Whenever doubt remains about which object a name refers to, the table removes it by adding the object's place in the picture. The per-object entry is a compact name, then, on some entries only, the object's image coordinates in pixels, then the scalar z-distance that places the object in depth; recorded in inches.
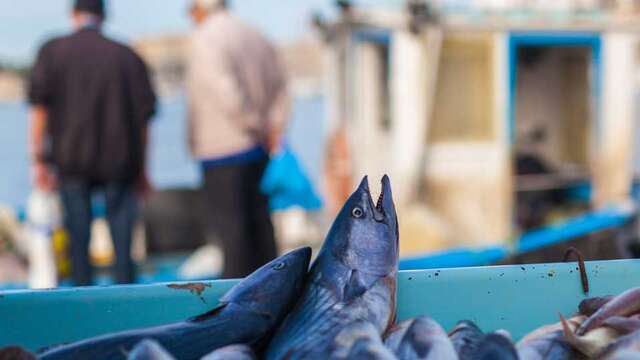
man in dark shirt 169.8
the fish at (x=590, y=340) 60.9
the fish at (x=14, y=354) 57.9
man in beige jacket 167.2
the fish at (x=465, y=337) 58.9
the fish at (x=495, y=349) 57.1
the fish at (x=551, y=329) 64.3
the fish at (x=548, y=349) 61.0
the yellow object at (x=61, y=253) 223.5
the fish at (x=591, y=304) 67.4
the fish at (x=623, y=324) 61.5
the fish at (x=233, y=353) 56.3
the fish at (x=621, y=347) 58.1
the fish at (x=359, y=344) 55.1
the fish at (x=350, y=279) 59.7
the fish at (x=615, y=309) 63.9
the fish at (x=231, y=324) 58.1
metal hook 69.7
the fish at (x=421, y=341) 56.9
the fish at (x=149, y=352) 55.1
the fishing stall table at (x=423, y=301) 64.0
